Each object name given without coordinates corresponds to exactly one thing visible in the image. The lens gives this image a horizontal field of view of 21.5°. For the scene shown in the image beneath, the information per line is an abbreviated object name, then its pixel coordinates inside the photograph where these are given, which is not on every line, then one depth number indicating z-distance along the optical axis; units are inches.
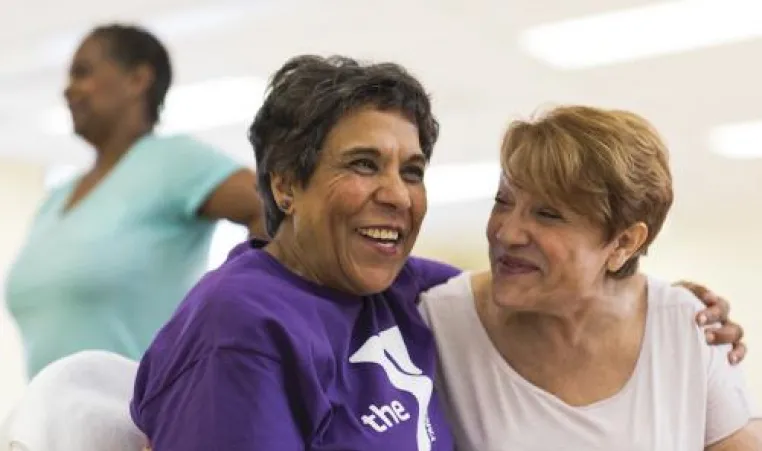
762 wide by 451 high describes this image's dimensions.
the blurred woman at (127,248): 93.9
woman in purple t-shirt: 74.0
